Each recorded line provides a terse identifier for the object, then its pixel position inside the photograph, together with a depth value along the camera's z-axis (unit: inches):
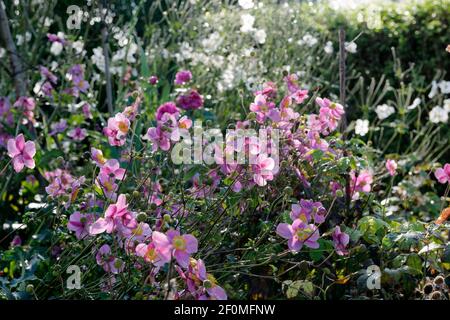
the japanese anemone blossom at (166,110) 93.2
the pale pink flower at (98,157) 74.5
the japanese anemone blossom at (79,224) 71.9
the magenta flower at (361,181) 93.7
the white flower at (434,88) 150.6
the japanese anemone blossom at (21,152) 70.6
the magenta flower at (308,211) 69.6
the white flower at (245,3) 138.7
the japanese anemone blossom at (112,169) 73.4
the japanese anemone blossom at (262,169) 70.7
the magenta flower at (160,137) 74.4
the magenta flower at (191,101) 113.8
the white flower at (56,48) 151.2
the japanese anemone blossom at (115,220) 61.1
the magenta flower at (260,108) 84.0
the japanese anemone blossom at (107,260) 67.0
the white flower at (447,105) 147.8
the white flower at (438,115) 147.4
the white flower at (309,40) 160.6
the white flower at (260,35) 147.8
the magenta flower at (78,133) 123.7
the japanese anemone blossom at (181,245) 54.6
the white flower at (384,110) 150.0
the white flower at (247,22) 146.7
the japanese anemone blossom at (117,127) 75.8
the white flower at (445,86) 150.8
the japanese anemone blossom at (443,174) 82.1
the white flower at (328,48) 161.6
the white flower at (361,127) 131.8
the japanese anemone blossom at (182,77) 118.1
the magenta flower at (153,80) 114.3
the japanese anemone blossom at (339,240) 74.7
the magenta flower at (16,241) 102.5
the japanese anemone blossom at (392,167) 101.3
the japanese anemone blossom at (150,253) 56.7
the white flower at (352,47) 143.4
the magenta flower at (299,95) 91.3
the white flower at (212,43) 159.6
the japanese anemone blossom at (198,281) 56.7
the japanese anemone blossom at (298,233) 67.1
